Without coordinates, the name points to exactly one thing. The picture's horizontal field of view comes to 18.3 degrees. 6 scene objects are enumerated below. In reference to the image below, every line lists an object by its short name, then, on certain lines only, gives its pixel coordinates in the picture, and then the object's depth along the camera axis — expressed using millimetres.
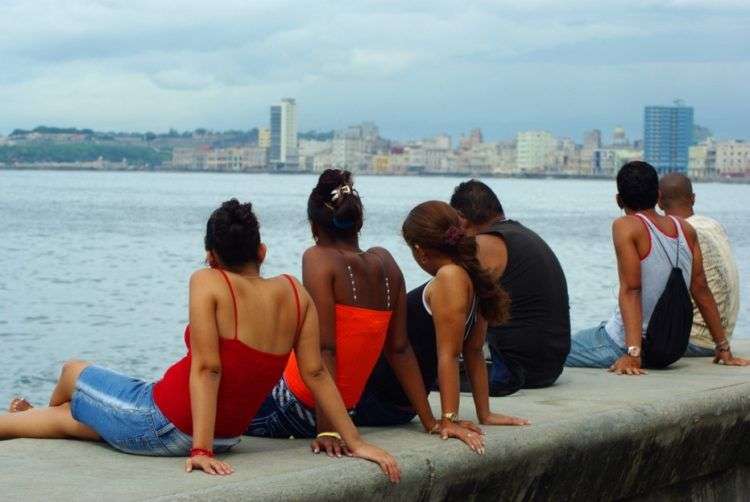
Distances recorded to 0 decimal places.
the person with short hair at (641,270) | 11758
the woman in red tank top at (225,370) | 7341
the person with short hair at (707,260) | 12945
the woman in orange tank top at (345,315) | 8300
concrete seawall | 6796
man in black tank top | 10763
